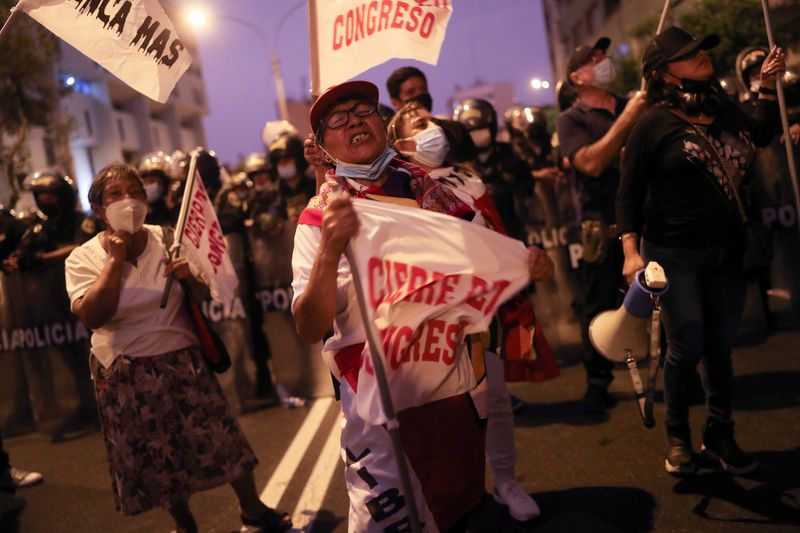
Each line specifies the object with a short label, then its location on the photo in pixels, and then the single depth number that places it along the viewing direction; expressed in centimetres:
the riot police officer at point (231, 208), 769
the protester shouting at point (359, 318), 253
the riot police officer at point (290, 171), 816
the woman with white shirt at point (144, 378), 395
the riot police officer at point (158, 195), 777
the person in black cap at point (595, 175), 494
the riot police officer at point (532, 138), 839
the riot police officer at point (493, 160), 636
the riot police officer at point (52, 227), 758
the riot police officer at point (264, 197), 730
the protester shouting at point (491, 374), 385
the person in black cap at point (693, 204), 382
